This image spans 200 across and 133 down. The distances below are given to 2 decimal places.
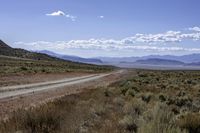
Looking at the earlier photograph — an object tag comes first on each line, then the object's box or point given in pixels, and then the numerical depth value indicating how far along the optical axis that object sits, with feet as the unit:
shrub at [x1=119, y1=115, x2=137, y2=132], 33.80
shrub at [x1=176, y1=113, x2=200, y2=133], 34.17
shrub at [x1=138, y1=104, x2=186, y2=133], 26.55
